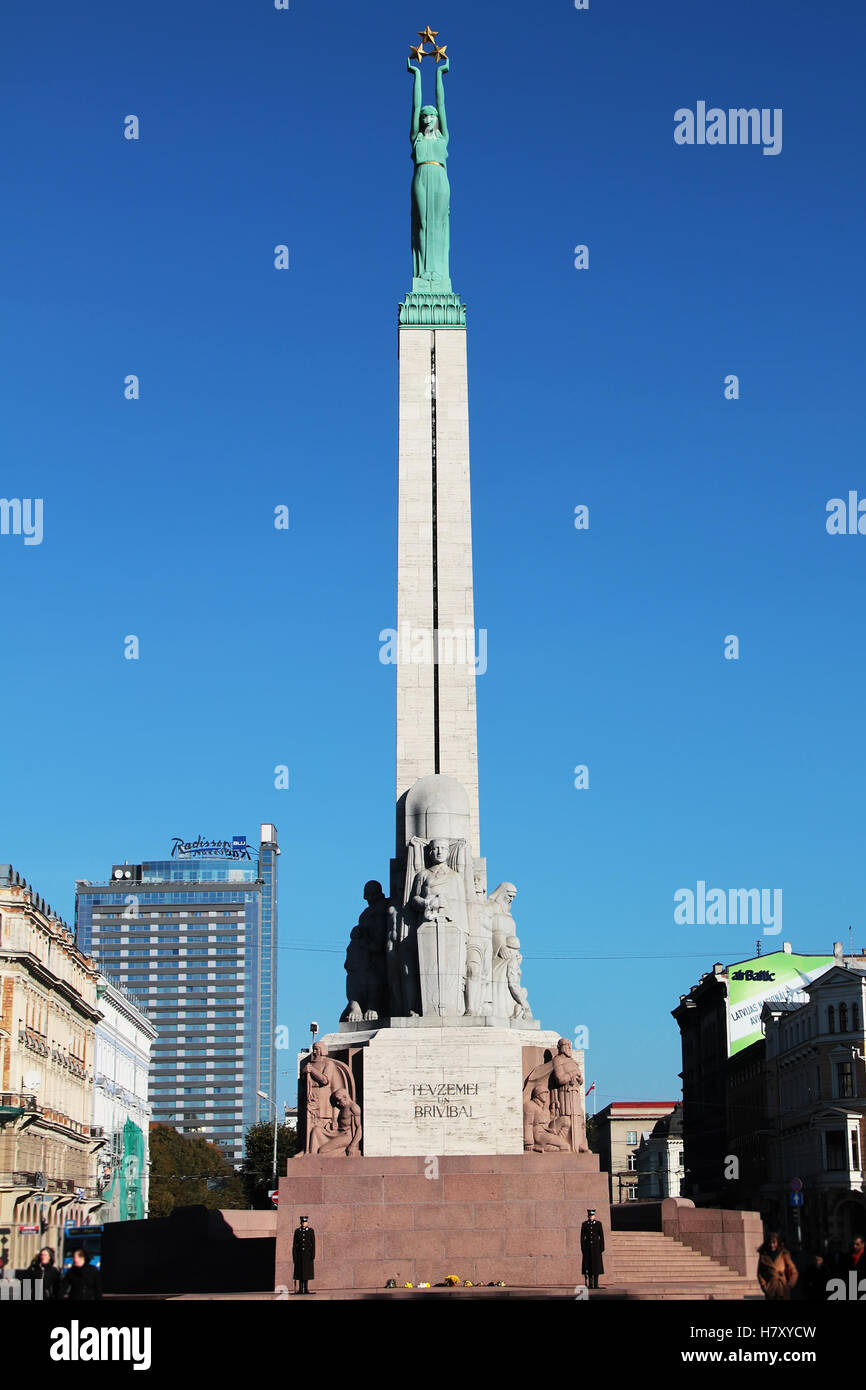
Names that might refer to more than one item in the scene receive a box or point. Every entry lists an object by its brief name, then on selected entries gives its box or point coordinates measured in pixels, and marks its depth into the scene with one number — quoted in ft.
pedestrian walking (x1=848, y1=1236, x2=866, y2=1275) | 61.16
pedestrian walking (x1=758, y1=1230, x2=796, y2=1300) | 58.18
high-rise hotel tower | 644.69
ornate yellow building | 202.08
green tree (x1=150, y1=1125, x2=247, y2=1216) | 375.86
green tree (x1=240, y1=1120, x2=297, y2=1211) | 281.54
